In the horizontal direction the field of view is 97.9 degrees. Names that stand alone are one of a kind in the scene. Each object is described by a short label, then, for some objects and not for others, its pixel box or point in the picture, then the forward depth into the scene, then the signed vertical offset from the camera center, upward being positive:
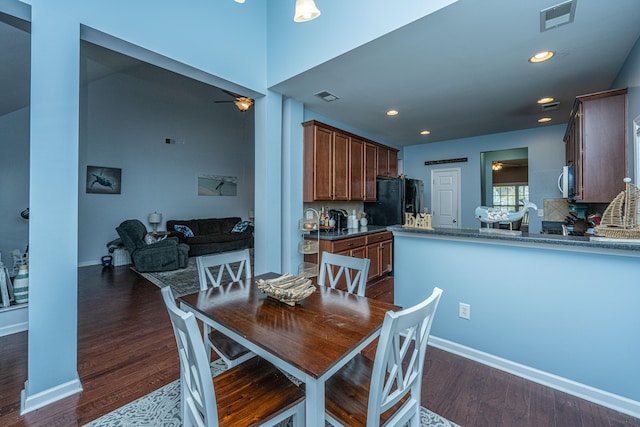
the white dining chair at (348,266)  1.91 -0.36
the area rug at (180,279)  4.11 -1.05
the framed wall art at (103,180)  5.64 +0.75
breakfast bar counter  1.76 -0.66
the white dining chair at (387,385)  0.96 -0.72
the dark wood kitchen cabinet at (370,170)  4.75 +0.79
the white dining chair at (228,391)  0.96 -0.79
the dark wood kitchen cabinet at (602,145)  2.32 +0.61
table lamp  6.34 -0.08
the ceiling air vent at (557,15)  1.87 +1.41
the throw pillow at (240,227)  7.44 -0.31
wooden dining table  1.01 -0.52
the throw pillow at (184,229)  6.43 -0.31
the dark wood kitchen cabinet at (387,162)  5.14 +1.03
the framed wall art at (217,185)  7.55 +0.86
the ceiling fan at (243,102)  5.11 +2.09
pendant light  1.48 +1.10
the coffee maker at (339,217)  4.42 -0.03
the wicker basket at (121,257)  5.60 -0.84
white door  5.69 +0.39
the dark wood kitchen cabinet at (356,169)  4.41 +0.76
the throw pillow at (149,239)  5.46 -0.48
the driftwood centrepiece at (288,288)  1.53 -0.41
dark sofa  6.38 -0.49
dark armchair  5.00 -0.65
